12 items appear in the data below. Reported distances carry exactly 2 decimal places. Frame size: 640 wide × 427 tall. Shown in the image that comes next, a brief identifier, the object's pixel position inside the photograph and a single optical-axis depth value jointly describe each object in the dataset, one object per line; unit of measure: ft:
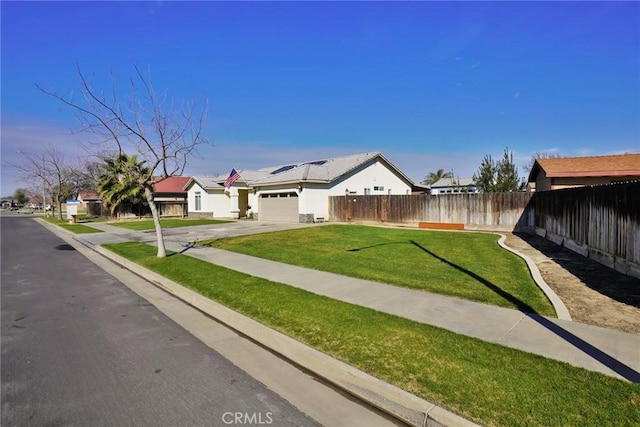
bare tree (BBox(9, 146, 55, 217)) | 139.54
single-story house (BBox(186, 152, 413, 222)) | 83.41
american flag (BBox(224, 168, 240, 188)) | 105.29
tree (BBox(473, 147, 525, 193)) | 117.70
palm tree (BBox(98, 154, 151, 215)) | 123.13
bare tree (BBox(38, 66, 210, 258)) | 38.17
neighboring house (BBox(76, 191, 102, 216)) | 151.67
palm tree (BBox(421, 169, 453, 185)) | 252.83
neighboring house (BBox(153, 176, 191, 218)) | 136.46
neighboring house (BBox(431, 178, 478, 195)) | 195.25
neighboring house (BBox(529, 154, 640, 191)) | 67.82
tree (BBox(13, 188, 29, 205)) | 431.84
